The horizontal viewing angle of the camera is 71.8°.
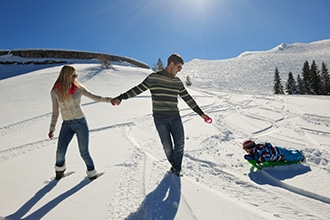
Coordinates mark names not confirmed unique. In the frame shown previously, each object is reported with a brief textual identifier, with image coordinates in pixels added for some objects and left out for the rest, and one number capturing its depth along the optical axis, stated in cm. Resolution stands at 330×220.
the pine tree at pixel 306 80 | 4169
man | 348
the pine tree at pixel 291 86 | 4300
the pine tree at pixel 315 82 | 4069
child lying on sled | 404
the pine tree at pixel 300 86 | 4319
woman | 322
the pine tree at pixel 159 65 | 5142
